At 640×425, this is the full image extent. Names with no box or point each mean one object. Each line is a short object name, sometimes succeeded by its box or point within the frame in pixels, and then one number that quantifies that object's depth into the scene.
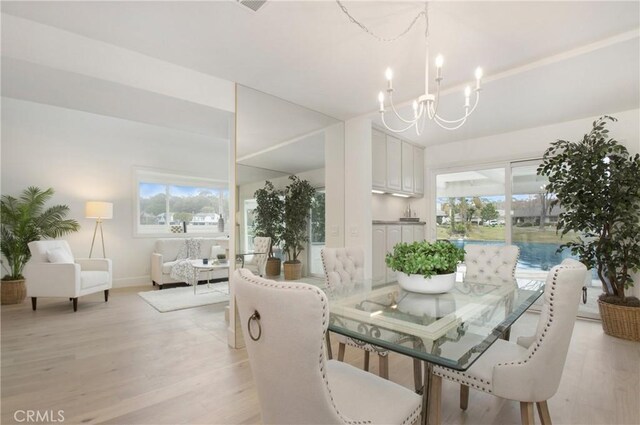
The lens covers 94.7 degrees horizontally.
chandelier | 1.76
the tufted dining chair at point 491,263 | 2.62
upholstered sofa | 5.29
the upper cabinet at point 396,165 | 4.11
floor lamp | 4.88
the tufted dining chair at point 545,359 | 1.27
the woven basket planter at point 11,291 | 4.22
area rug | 4.25
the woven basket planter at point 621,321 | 2.93
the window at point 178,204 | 5.91
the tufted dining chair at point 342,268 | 2.23
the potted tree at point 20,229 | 4.29
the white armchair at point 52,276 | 3.95
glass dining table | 1.16
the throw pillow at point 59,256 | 4.07
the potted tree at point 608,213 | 2.97
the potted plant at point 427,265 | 1.80
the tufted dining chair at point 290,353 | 0.84
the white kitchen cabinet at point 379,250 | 3.98
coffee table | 4.71
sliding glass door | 4.08
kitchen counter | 4.06
